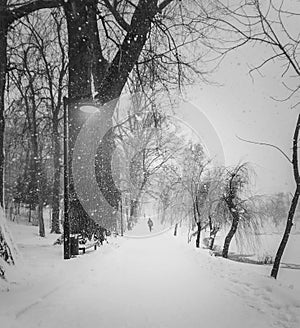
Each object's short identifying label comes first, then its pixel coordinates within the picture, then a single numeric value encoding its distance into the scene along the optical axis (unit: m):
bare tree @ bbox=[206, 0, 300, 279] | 4.38
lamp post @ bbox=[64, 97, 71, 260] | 6.07
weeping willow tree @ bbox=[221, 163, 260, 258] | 14.29
